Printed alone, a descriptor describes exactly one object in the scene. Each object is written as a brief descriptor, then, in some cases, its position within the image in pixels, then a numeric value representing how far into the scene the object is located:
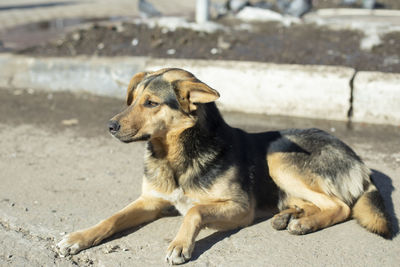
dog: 3.64
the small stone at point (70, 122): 6.56
